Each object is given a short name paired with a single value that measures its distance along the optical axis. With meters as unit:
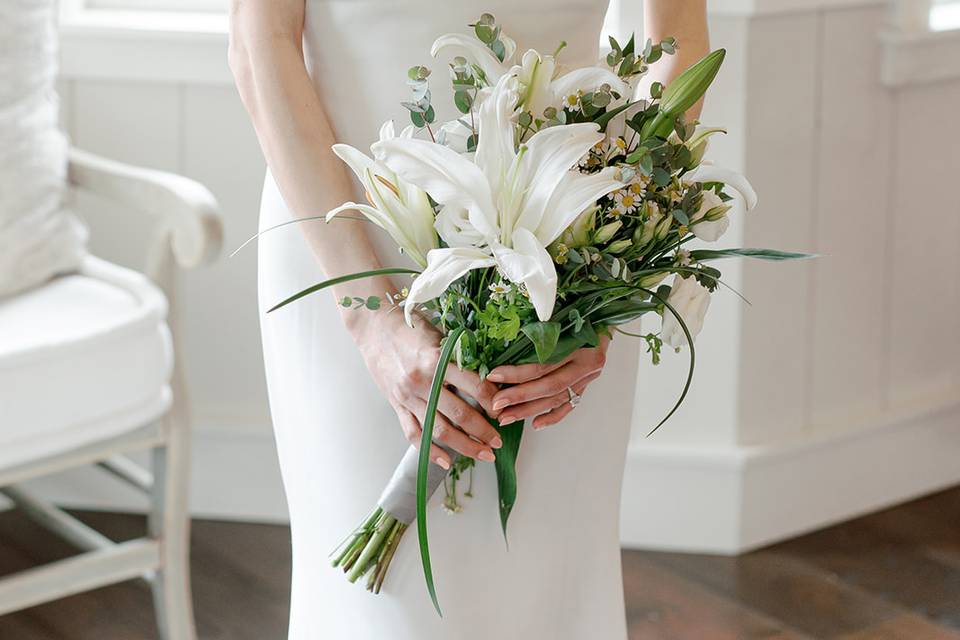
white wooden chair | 2.83
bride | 2.23
